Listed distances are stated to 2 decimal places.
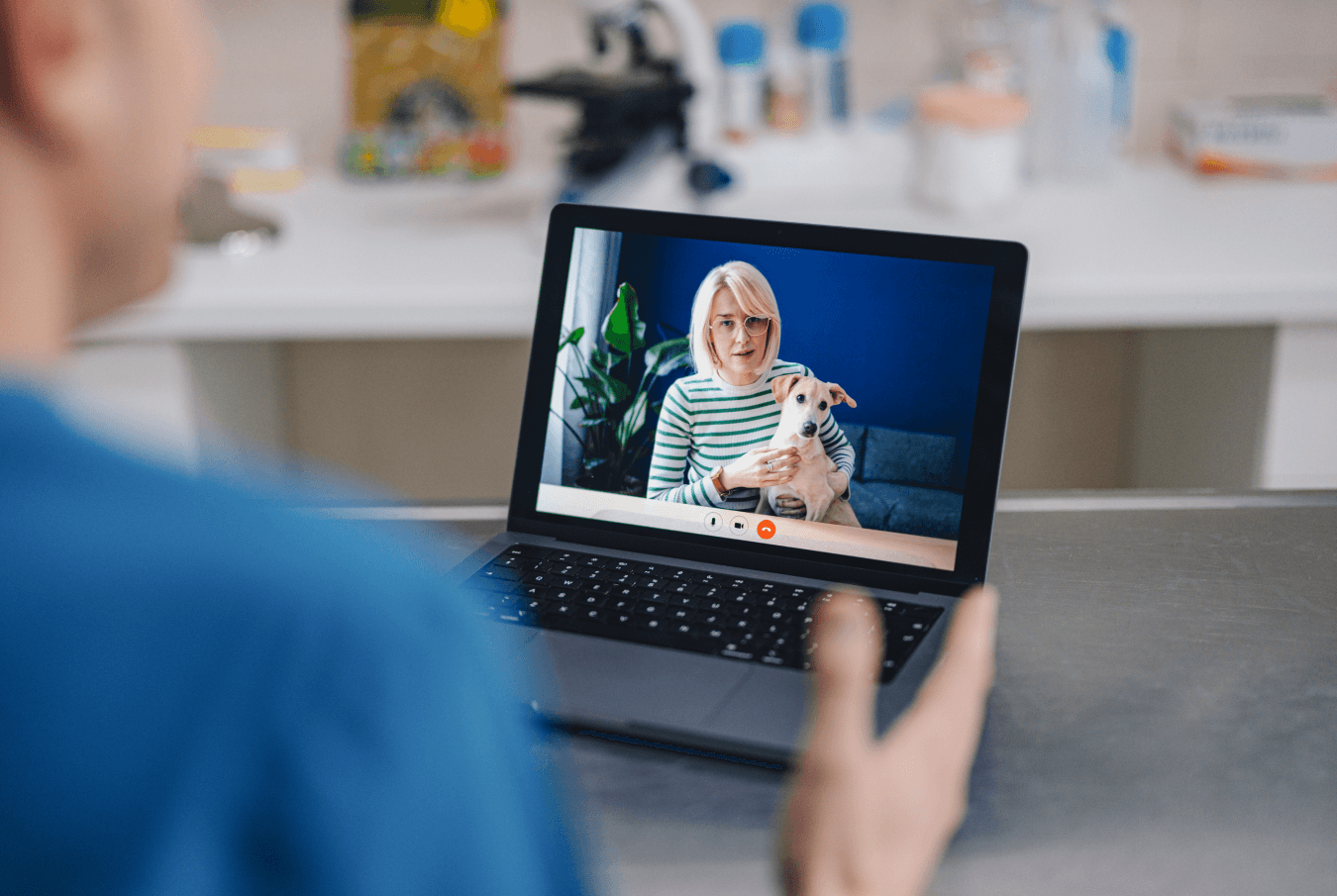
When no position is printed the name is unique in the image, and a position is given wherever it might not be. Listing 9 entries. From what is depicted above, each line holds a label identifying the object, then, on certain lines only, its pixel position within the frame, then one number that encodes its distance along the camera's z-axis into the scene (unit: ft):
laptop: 2.37
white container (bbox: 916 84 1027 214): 5.98
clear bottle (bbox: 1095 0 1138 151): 6.63
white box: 6.53
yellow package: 6.95
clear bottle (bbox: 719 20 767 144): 6.68
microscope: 6.03
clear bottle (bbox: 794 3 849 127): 6.64
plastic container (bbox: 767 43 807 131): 6.89
